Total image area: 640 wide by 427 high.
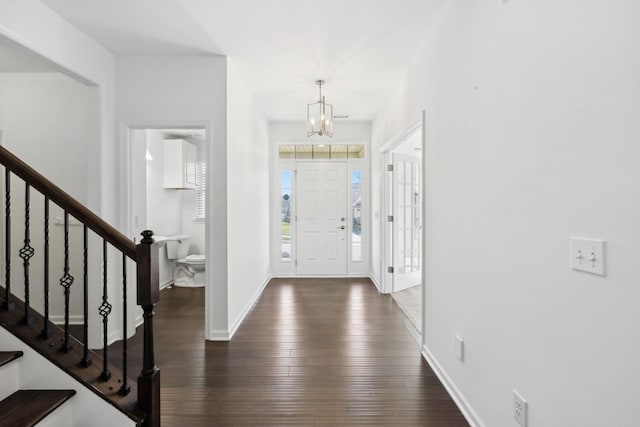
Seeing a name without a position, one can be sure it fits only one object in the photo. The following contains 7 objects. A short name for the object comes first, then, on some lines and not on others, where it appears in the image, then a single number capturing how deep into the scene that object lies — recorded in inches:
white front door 234.8
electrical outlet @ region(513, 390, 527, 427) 59.7
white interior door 191.3
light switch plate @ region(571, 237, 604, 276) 44.2
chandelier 158.2
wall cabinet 211.6
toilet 206.4
